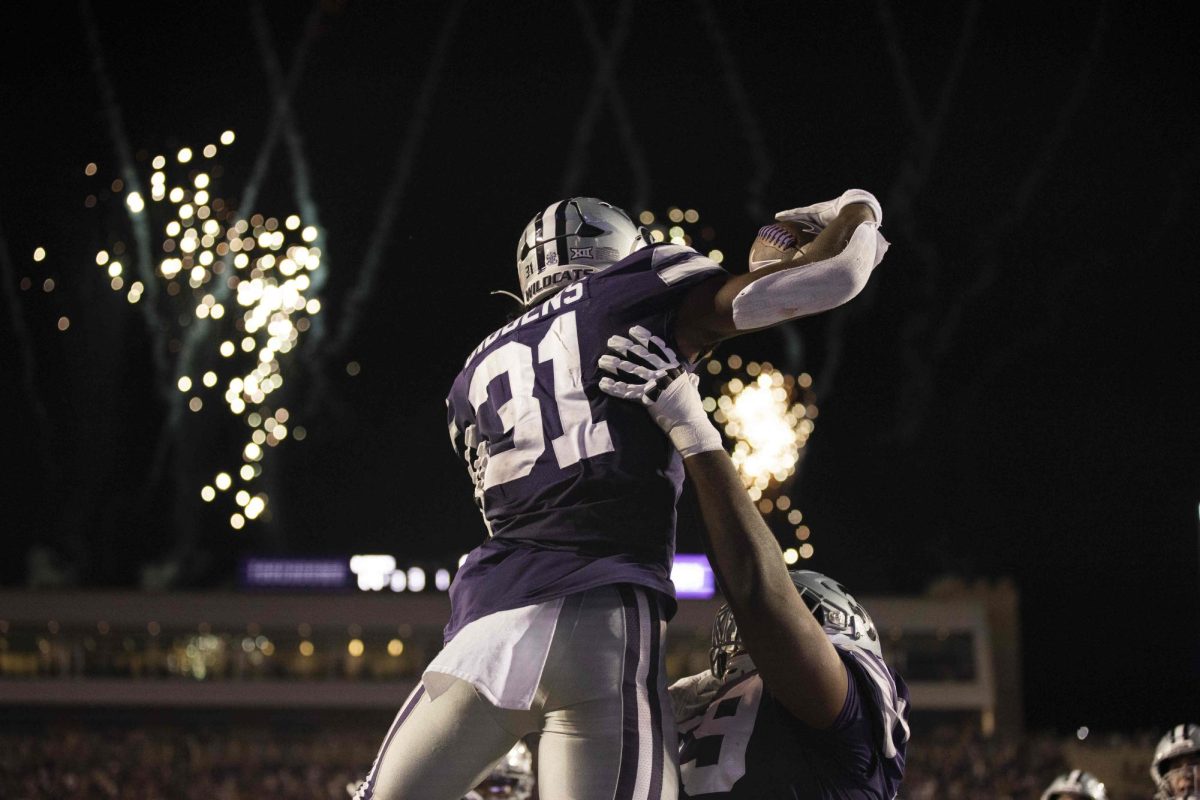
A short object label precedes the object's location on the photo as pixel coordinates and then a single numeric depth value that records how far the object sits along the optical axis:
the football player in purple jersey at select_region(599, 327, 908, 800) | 3.03
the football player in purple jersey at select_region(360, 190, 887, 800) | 2.92
